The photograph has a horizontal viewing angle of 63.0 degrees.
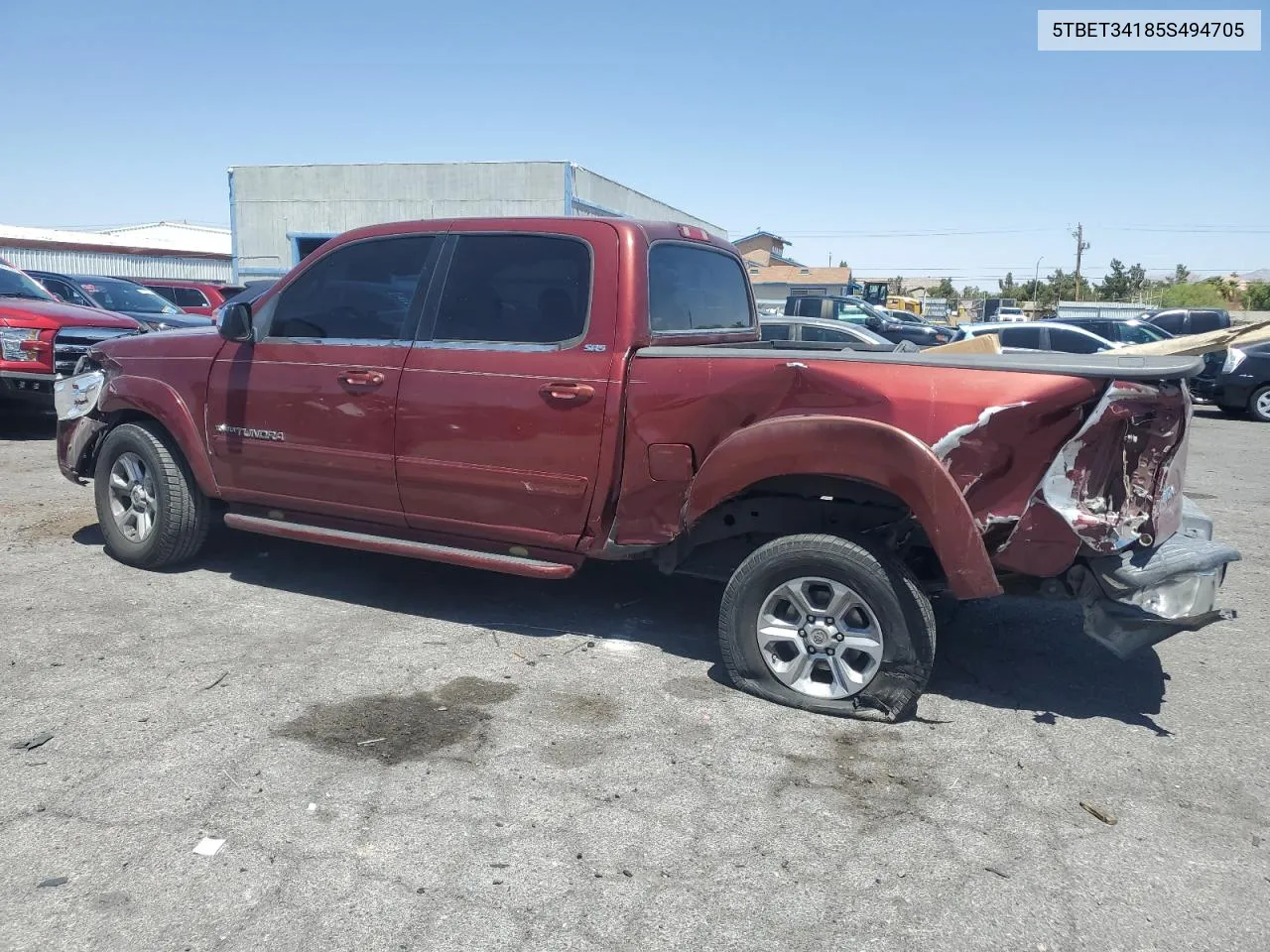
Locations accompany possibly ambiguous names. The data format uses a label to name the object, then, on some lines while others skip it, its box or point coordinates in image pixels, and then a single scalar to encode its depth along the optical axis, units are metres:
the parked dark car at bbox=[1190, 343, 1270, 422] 16.38
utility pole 73.56
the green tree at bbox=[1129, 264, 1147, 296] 67.07
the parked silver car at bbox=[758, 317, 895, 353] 12.96
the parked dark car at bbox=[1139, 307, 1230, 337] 22.50
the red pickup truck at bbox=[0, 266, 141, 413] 10.09
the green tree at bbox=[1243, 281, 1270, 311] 47.60
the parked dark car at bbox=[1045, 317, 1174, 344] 18.98
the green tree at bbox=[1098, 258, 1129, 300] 66.88
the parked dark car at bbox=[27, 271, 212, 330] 13.89
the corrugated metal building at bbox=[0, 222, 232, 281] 39.34
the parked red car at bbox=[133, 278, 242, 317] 21.64
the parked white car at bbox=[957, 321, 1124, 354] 16.50
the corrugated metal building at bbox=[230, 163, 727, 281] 26.69
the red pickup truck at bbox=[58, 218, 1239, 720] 3.82
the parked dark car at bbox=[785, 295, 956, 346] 22.34
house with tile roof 60.00
